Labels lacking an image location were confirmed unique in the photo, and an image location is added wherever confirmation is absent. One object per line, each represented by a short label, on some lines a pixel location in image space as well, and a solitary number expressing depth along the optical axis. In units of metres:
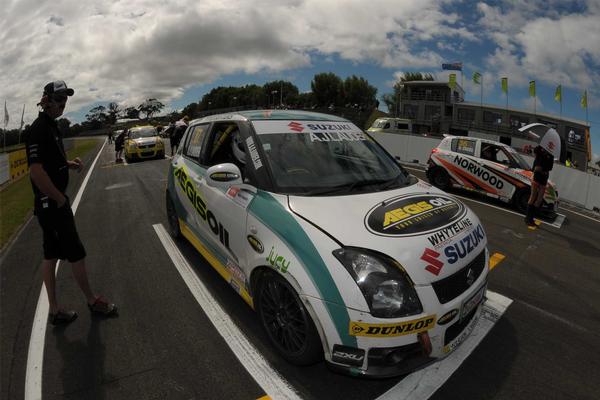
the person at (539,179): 7.41
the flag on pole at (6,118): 23.59
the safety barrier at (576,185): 10.27
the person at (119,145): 20.28
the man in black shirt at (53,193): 3.14
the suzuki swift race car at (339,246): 2.36
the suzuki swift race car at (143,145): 18.25
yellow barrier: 15.70
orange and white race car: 8.63
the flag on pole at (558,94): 36.39
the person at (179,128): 15.96
